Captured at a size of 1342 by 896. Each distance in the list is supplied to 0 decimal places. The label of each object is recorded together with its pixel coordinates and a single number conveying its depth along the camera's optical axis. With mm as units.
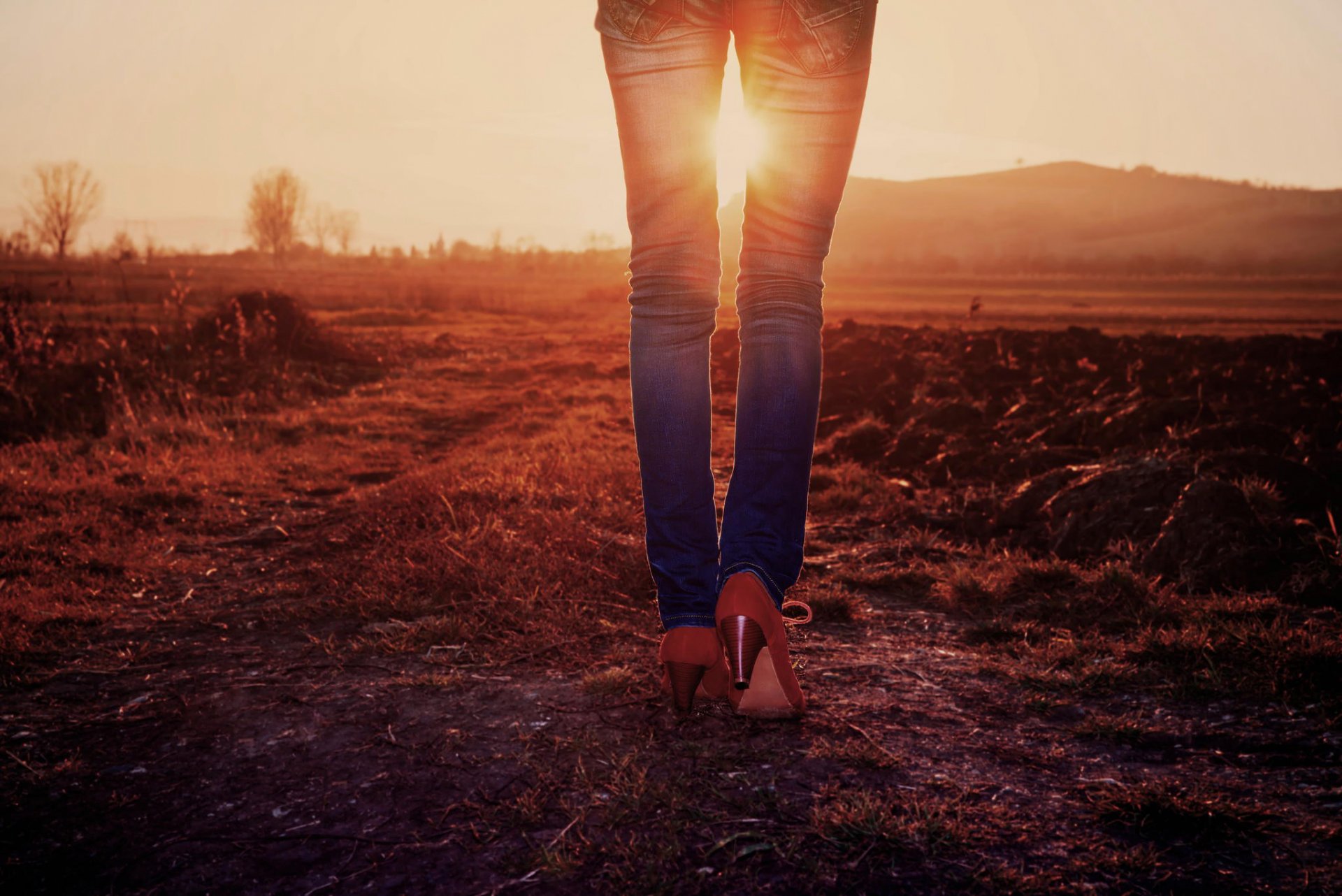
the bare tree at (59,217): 58816
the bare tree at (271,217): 95438
